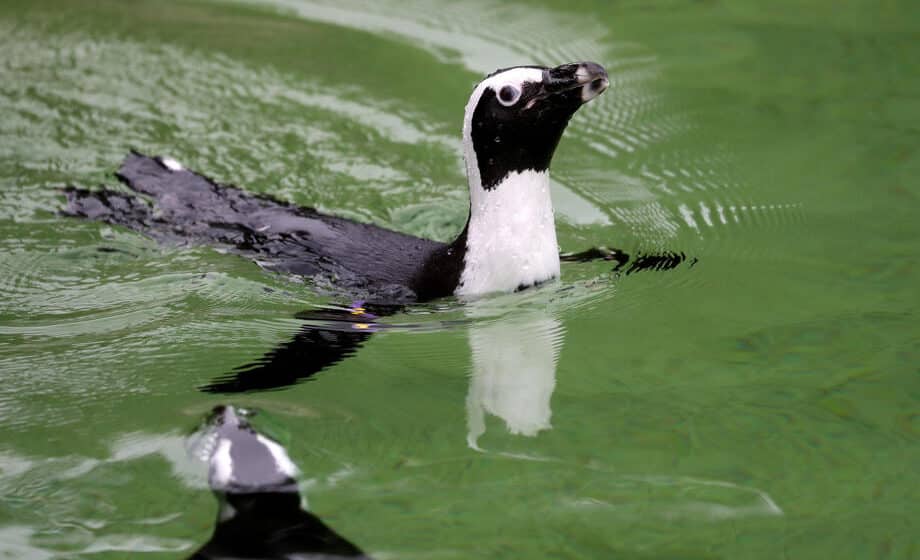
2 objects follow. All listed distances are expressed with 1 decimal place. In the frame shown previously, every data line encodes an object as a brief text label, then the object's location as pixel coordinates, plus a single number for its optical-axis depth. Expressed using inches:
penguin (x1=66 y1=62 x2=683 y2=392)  344.5
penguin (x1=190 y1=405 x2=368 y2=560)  235.0
